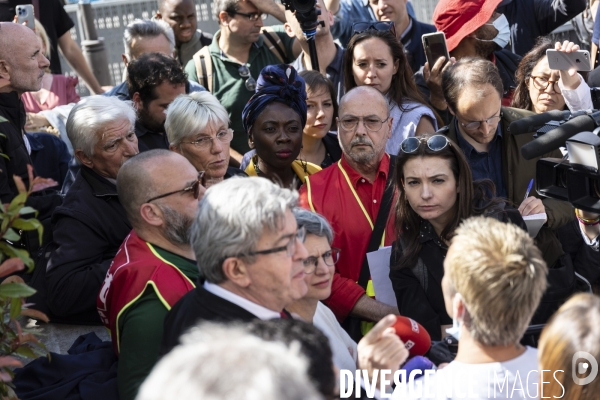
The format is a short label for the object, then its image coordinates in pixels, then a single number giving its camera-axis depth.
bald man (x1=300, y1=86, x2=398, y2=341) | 8.56
